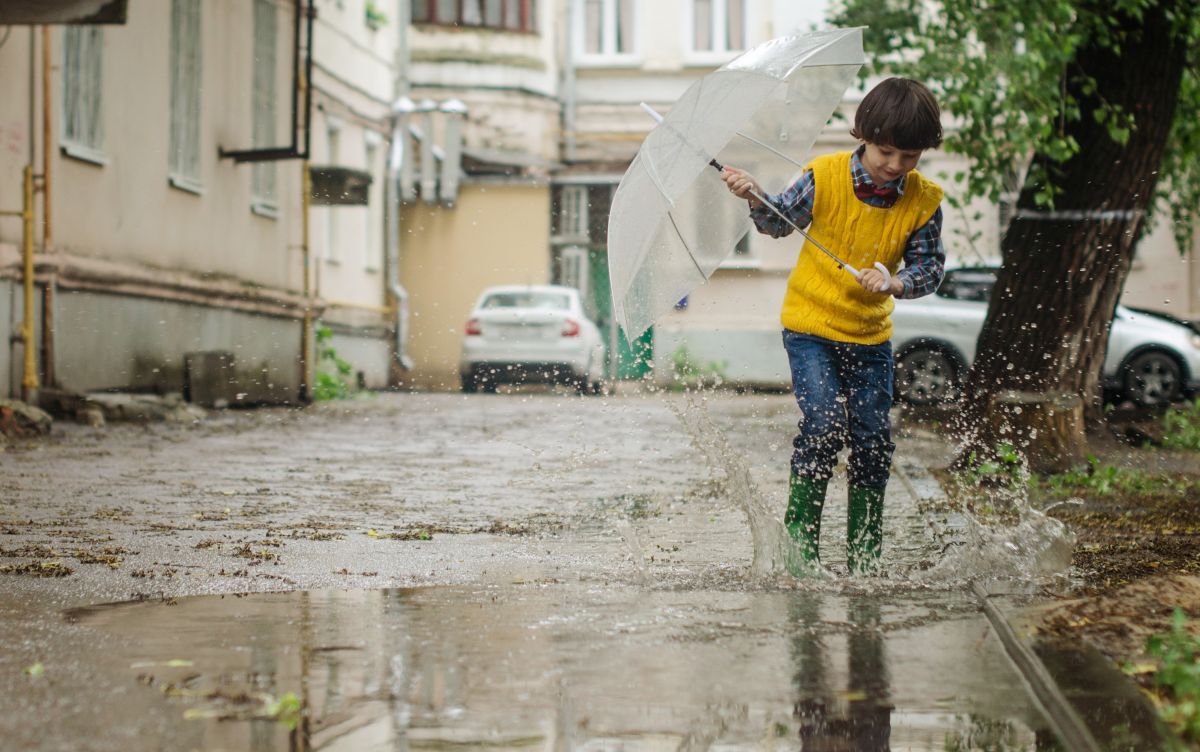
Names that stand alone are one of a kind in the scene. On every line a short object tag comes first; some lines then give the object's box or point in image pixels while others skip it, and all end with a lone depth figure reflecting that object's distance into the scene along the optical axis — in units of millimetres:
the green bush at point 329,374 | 23595
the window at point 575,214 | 34531
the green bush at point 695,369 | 29844
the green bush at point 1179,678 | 3520
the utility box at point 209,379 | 18375
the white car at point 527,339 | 25719
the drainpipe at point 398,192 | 30922
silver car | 22328
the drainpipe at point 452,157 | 32250
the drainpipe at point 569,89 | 34406
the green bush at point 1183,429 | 13656
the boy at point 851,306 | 5879
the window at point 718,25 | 34781
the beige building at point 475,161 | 33344
